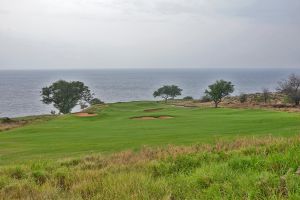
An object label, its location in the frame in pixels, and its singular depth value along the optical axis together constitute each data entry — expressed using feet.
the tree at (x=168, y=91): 378.98
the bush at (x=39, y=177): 37.98
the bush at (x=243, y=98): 315.99
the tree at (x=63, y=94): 316.19
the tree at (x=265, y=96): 314.22
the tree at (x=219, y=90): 252.17
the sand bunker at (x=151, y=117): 147.21
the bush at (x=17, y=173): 40.47
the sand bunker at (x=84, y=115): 170.90
